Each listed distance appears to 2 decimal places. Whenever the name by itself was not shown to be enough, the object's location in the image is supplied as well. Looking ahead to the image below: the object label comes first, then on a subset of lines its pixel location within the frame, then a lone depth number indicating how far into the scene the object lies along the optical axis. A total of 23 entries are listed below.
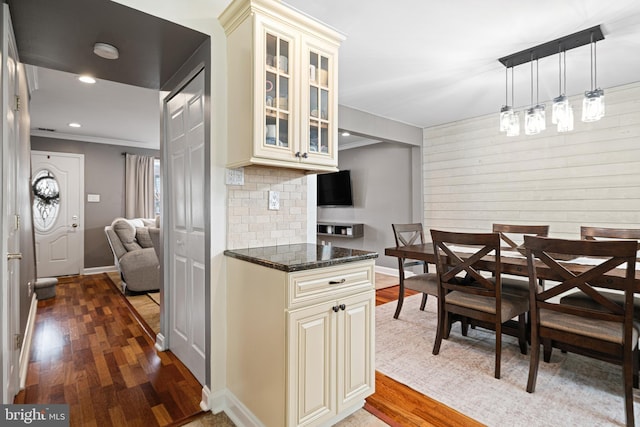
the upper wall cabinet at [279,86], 1.70
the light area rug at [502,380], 1.82
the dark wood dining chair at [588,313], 1.69
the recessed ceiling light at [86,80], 3.21
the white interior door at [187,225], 2.06
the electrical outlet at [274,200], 2.11
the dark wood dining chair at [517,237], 2.68
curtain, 6.06
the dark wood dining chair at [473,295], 2.22
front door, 5.31
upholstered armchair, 4.21
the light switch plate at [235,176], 1.92
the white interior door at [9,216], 1.46
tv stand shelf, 6.05
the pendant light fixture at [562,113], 2.40
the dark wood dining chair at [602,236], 2.21
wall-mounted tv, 6.30
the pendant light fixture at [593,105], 2.29
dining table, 2.07
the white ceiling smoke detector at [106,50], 1.92
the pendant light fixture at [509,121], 2.74
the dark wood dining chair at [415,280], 2.95
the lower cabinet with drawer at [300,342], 1.49
